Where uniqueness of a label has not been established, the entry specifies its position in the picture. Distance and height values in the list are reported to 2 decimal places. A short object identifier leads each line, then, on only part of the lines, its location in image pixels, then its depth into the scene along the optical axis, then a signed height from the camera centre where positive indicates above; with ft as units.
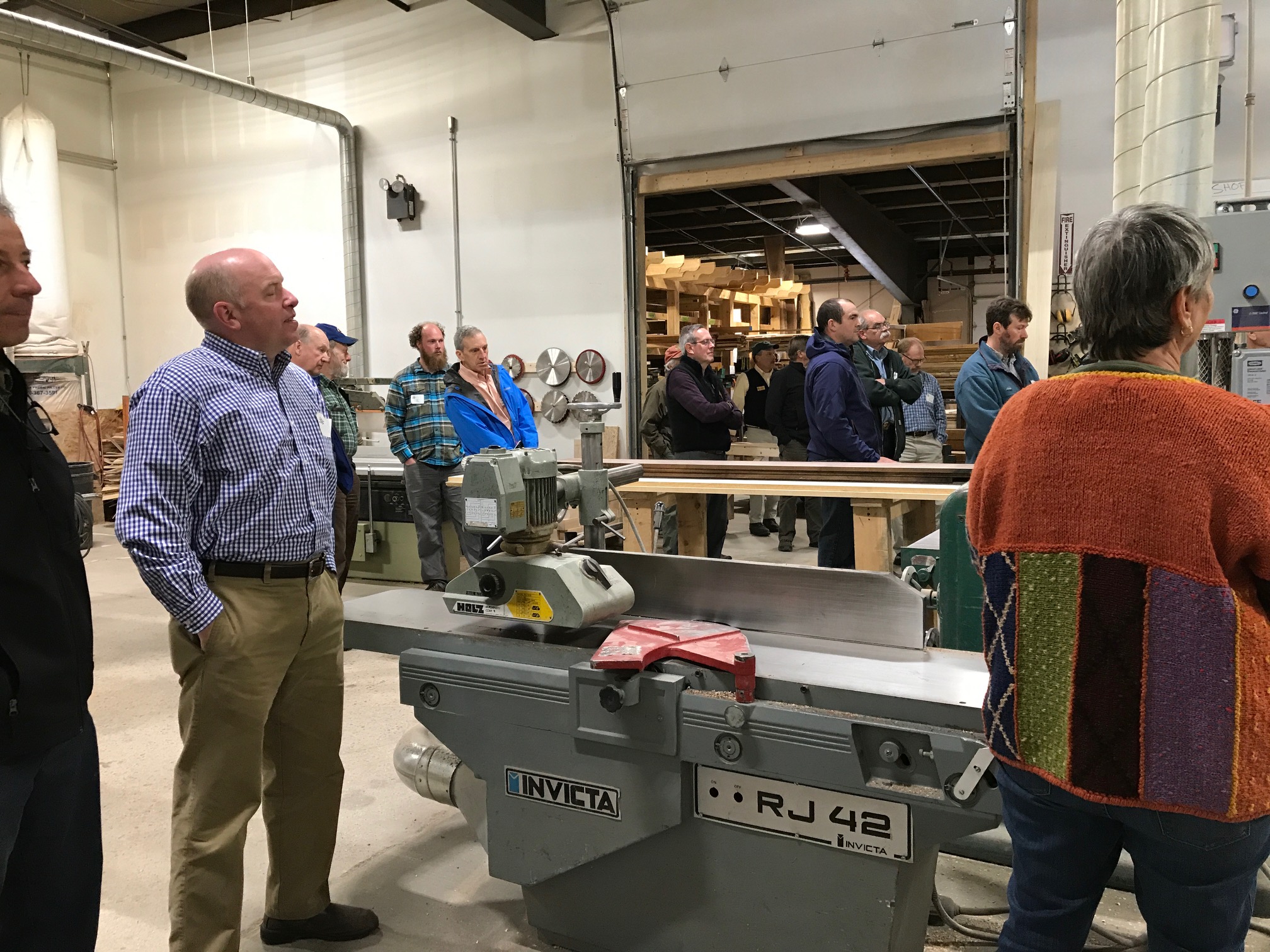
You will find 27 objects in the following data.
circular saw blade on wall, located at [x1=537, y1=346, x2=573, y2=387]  20.67 +0.49
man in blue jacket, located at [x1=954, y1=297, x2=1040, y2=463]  12.77 +0.15
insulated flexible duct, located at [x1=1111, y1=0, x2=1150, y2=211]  8.85 +2.79
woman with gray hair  3.26 -0.87
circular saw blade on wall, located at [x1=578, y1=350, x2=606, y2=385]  20.31 +0.46
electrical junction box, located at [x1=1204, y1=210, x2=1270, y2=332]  7.89 +0.94
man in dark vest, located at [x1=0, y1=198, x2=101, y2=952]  3.92 -1.26
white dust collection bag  23.34 +4.91
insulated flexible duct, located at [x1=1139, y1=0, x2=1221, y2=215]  7.98 +2.47
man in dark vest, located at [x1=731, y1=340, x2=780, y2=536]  22.71 -0.62
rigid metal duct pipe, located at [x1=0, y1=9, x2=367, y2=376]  18.07 +6.87
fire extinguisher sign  16.52 +2.63
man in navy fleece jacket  12.76 -0.39
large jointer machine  4.66 -1.85
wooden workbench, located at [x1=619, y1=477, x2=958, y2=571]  11.69 -1.71
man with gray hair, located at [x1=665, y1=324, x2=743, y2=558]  15.70 -0.46
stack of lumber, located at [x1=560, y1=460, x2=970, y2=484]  12.20 -1.22
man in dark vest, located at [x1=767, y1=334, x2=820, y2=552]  19.17 -0.71
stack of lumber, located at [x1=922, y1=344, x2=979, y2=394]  22.15 +0.58
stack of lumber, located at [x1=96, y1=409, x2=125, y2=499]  25.27 -1.49
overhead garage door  16.26 +5.98
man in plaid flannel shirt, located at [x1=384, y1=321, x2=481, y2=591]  14.39 -0.83
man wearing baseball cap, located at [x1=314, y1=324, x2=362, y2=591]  11.81 -0.60
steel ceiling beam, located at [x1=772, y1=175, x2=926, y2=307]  24.59 +4.87
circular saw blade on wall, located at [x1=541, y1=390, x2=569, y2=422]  20.86 -0.39
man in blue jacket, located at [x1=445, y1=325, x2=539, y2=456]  12.89 -0.15
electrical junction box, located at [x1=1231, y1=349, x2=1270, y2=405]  7.93 +0.02
